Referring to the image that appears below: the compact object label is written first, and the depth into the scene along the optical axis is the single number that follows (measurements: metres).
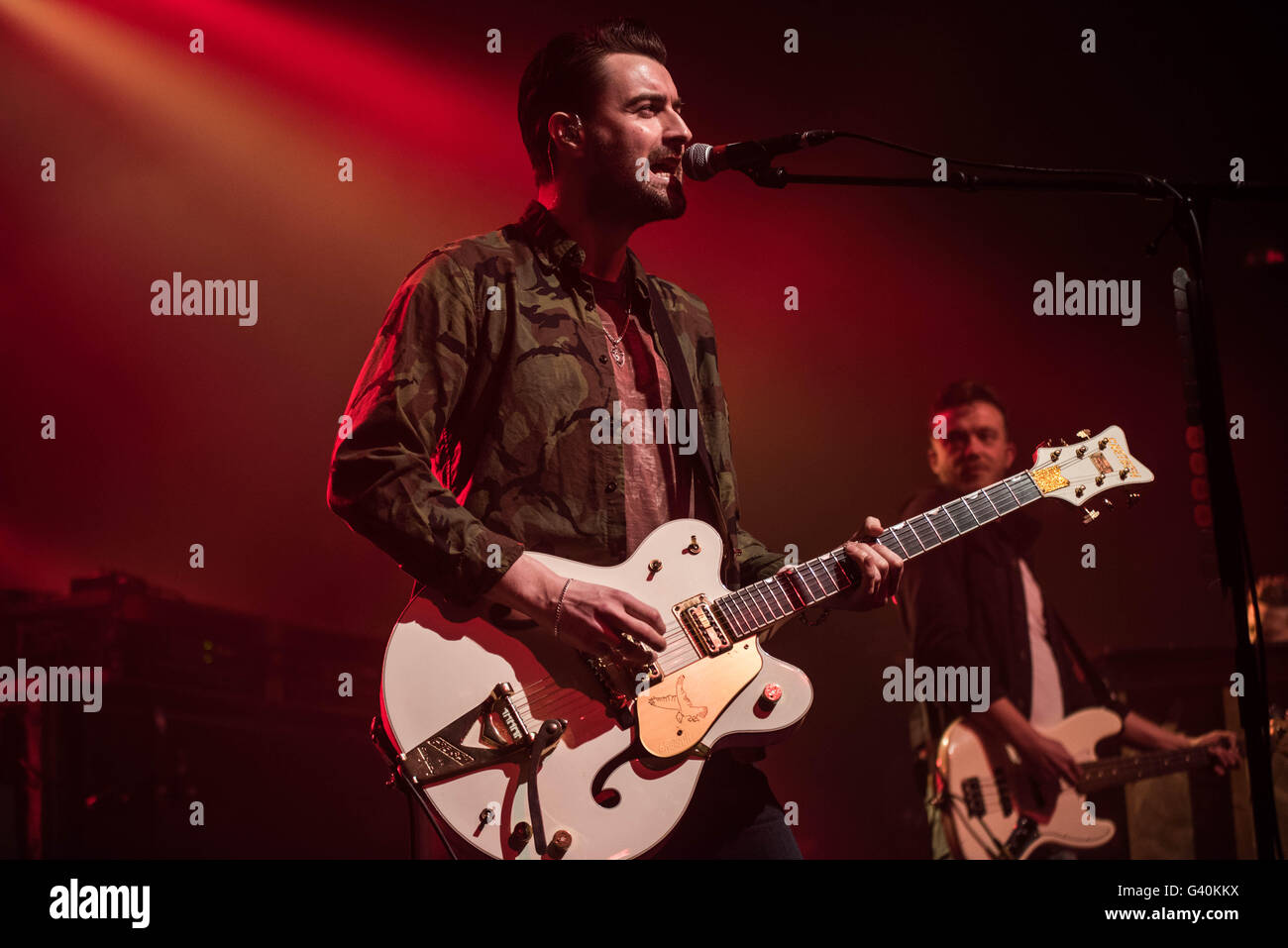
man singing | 2.38
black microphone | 2.52
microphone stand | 2.40
